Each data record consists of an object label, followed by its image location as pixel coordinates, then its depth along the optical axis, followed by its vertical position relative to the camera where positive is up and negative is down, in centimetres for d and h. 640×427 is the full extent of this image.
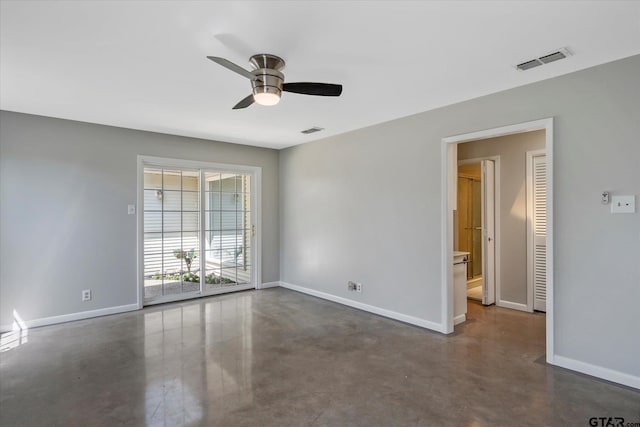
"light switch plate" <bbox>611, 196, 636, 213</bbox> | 258 +8
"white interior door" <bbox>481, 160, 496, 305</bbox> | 490 -32
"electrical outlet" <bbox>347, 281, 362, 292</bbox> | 480 -103
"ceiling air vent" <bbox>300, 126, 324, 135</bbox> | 477 +120
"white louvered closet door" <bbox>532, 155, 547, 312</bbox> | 452 -24
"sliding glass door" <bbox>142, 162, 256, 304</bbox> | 507 -29
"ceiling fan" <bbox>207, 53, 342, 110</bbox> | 247 +94
